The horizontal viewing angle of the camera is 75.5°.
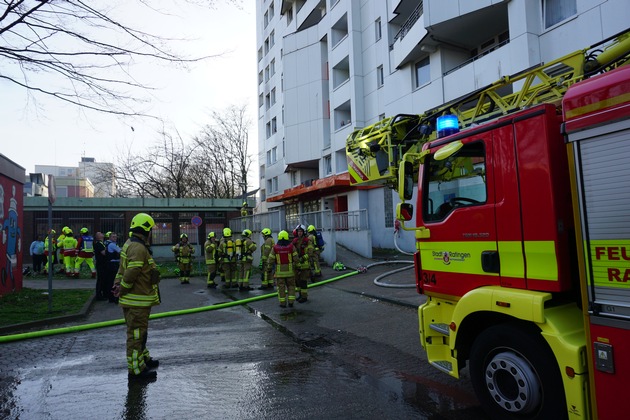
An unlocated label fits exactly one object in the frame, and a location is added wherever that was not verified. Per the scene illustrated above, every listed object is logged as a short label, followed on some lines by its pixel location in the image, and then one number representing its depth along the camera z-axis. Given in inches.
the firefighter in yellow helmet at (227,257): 524.0
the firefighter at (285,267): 371.9
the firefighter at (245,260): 506.0
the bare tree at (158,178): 1347.2
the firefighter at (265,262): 489.7
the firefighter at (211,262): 557.1
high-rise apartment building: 488.4
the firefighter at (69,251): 670.5
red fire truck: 103.1
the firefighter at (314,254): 560.6
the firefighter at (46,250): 738.8
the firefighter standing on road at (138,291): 199.8
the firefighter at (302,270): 409.7
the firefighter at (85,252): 645.9
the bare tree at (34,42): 246.1
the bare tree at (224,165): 1462.8
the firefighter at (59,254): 678.5
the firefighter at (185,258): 600.1
